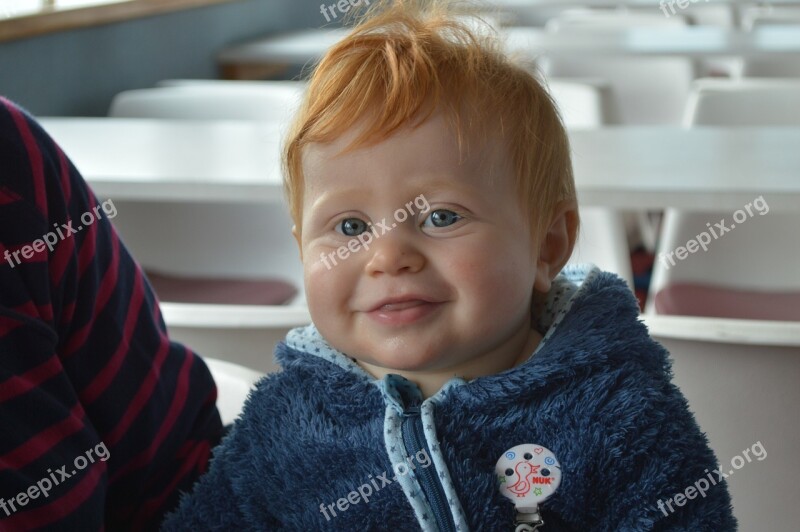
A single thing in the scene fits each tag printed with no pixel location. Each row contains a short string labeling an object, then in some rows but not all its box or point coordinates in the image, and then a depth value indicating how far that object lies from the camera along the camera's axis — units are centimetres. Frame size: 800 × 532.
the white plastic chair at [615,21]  452
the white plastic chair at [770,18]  430
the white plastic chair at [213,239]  258
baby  86
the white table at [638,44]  374
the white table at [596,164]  180
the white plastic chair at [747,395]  112
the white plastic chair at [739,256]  240
